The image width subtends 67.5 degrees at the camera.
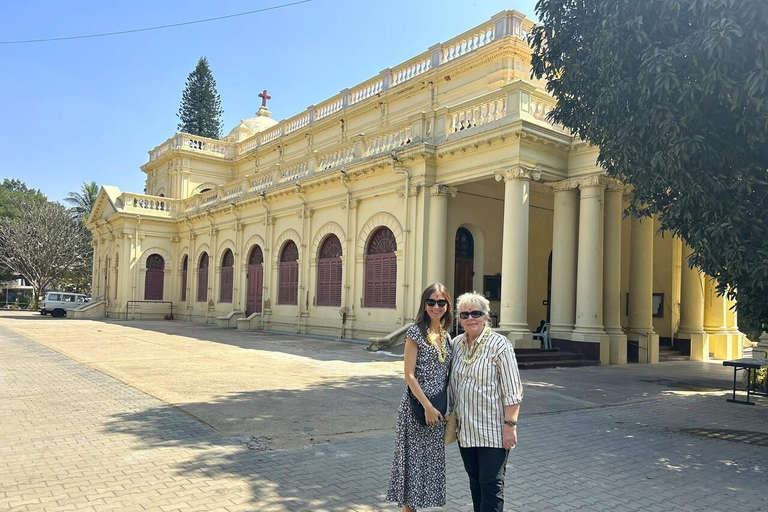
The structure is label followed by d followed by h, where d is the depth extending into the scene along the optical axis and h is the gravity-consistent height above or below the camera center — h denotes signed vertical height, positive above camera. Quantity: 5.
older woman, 3.33 -0.72
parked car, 33.75 -1.97
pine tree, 45.62 +13.43
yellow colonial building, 14.19 +1.63
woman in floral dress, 3.50 -0.92
